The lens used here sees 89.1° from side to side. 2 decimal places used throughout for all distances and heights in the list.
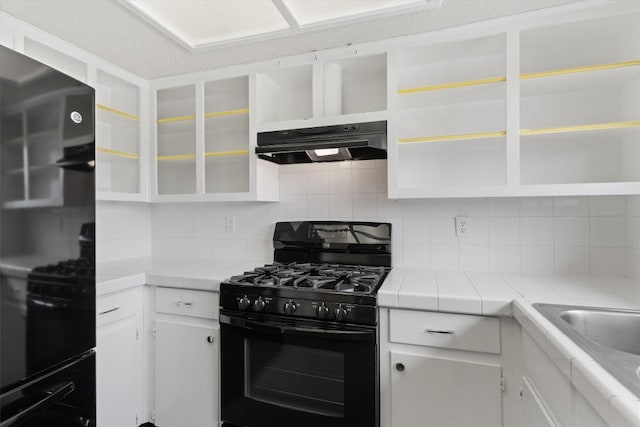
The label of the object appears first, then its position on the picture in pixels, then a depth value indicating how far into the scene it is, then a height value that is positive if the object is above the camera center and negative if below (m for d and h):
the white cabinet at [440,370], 1.32 -0.66
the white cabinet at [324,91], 1.86 +0.78
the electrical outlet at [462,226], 1.89 -0.08
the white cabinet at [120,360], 1.62 -0.76
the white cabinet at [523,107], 1.53 +0.57
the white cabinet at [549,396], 0.80 -0.53
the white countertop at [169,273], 1.70 -0.34
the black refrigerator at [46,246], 0.96 -0.10
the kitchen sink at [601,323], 1.10 -0.38
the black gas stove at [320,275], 1.44 -0.33
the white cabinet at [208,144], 2.09 +0.48
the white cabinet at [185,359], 1.70 -0.78
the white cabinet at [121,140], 2.16 +0.51
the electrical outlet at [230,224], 2.40 -0.07
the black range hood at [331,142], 1.66 +0.38
